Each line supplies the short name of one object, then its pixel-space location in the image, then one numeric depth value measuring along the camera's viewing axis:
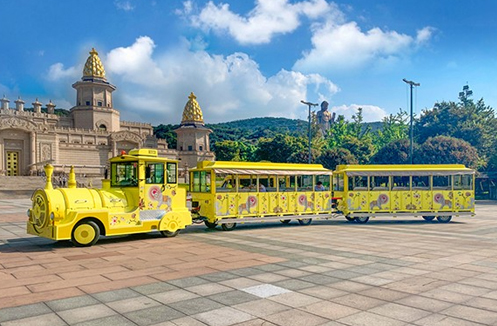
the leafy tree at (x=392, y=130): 76.69
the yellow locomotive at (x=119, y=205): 10.96
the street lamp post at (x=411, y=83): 29.08
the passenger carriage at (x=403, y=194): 18.62
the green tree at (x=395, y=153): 54.03
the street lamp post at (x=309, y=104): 33.00
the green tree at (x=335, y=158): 52.75
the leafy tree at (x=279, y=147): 68.21
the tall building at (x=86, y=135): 53.94
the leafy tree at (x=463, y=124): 59.22
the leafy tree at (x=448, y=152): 47.59
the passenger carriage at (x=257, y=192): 15.23
